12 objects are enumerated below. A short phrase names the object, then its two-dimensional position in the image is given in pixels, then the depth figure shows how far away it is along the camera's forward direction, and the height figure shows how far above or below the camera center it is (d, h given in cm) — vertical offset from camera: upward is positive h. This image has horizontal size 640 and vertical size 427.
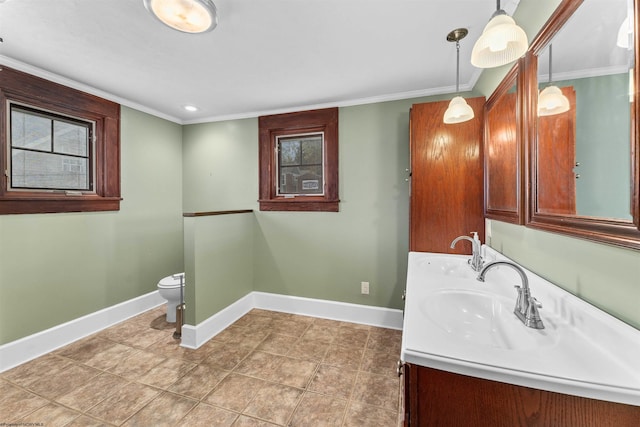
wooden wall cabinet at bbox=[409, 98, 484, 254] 194 +25
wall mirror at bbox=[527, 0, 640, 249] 70 +29
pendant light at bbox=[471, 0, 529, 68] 95 +65
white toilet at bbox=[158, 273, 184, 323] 251 -77
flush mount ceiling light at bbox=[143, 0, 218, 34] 131 +106
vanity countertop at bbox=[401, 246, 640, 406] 60 -38
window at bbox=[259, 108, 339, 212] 275 +57
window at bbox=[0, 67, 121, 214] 195 +57
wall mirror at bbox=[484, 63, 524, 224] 132 +34
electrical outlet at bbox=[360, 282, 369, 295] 267 -79
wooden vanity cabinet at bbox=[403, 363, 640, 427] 58 -47
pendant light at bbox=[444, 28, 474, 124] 157 +63
